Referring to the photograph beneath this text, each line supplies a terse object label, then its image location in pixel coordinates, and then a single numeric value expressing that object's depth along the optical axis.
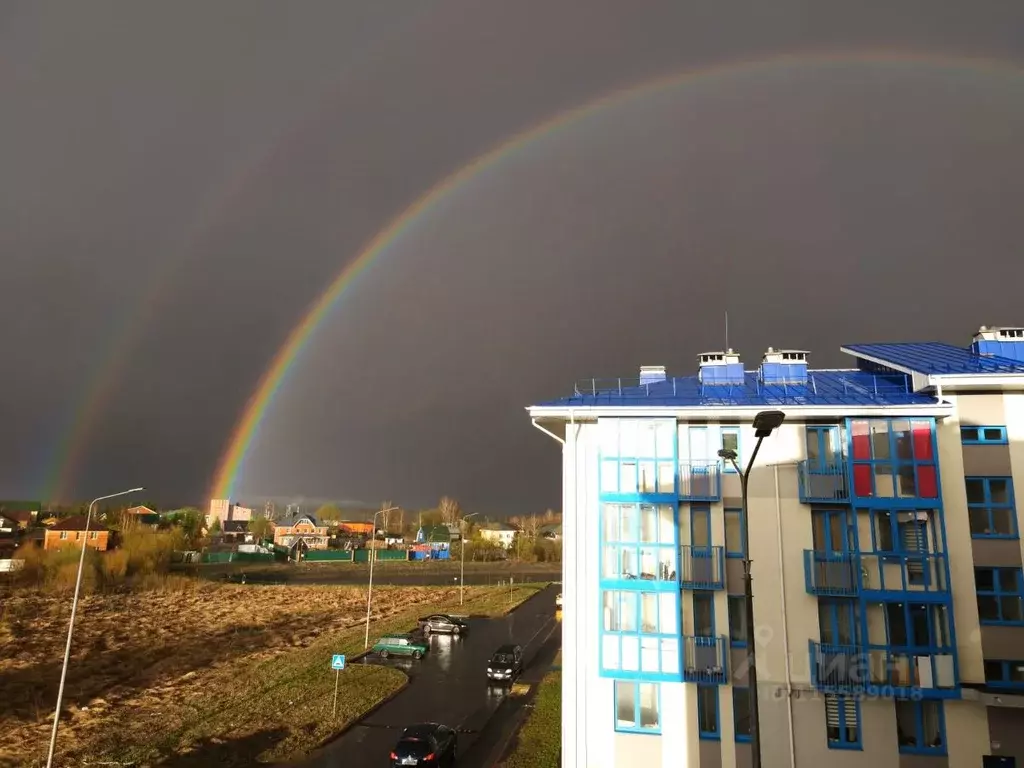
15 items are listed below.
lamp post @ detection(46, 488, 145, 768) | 19.40
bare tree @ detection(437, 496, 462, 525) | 191.75
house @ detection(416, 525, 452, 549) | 142.68
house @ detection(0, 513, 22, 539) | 119.38
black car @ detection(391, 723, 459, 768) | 22.73
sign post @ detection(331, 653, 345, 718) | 27.45
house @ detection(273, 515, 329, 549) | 148.50
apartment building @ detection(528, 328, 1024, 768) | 18.77
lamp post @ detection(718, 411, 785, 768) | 11.70
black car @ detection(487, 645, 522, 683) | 37.03
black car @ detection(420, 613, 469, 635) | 51.84
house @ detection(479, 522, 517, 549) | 175.23
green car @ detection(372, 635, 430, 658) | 42.25
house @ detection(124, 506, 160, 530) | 120.14
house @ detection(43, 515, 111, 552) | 96.38
